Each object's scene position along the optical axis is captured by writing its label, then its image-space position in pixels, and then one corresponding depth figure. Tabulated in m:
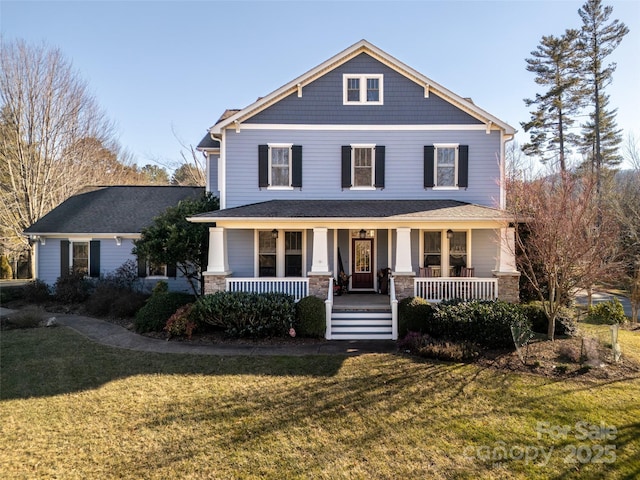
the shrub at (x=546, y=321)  9.91
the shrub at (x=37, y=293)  15.15
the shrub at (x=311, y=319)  9.82
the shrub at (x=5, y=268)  23.87
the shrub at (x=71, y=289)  14.55
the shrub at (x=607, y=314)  12.35
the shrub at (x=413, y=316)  9.74
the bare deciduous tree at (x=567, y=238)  8.91
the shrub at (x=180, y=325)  9.86
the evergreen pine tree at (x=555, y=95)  27.30
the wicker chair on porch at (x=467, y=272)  12.08
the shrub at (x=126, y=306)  12.35
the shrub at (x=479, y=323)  8.88
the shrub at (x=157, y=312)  10.50
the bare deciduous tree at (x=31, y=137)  21.00
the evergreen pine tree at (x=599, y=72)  26.45
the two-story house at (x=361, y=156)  12.65
